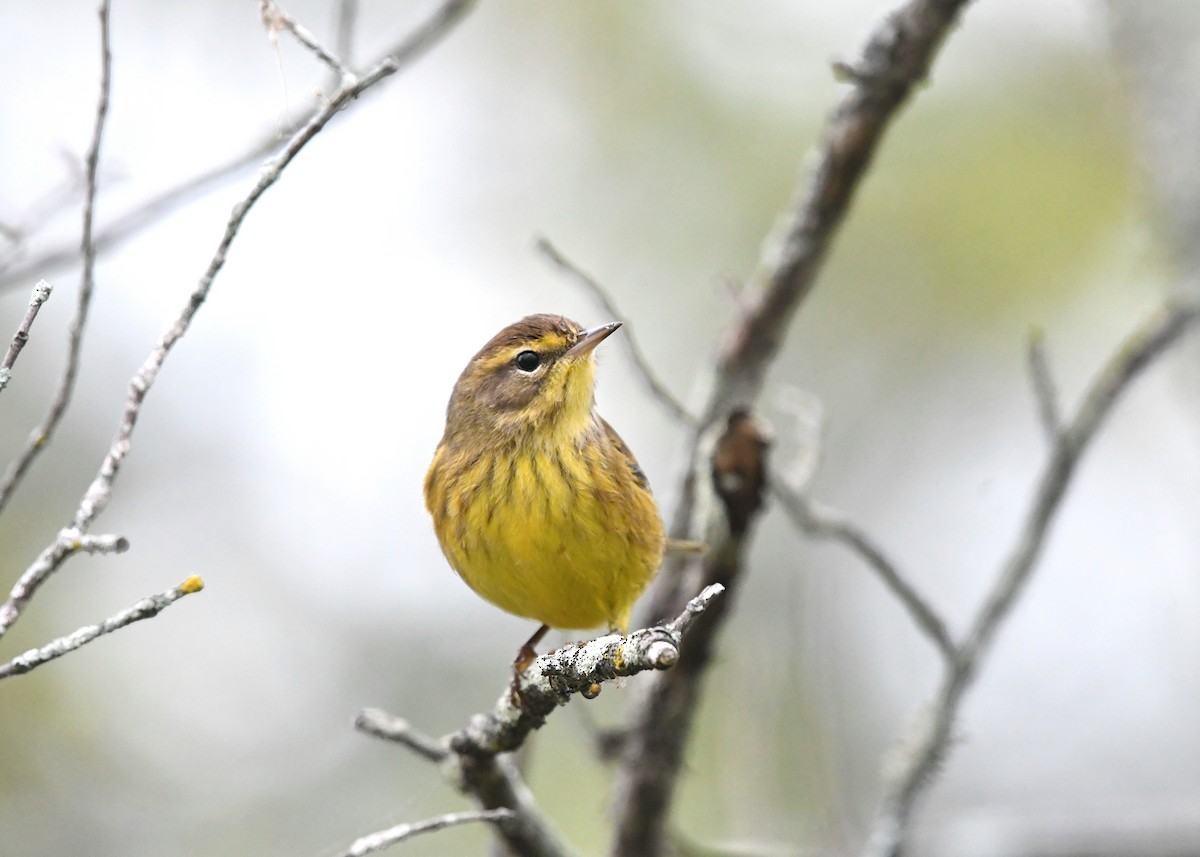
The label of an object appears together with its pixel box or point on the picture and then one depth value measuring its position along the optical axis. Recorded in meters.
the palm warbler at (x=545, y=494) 7.90
